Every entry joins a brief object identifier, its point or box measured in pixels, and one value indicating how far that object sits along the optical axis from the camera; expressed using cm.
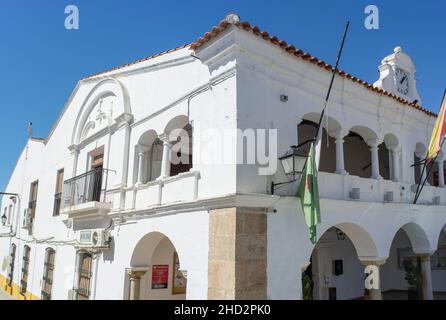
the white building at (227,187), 583
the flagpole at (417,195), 850
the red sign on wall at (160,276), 862
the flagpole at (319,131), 550
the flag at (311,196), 559
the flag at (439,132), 711
